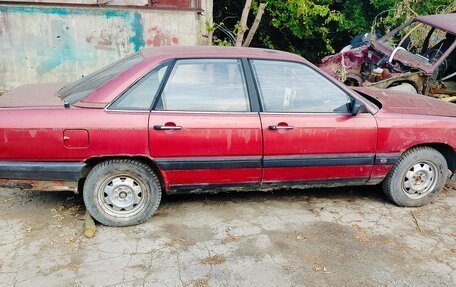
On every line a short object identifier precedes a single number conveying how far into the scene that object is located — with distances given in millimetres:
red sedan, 3475
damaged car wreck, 7059
